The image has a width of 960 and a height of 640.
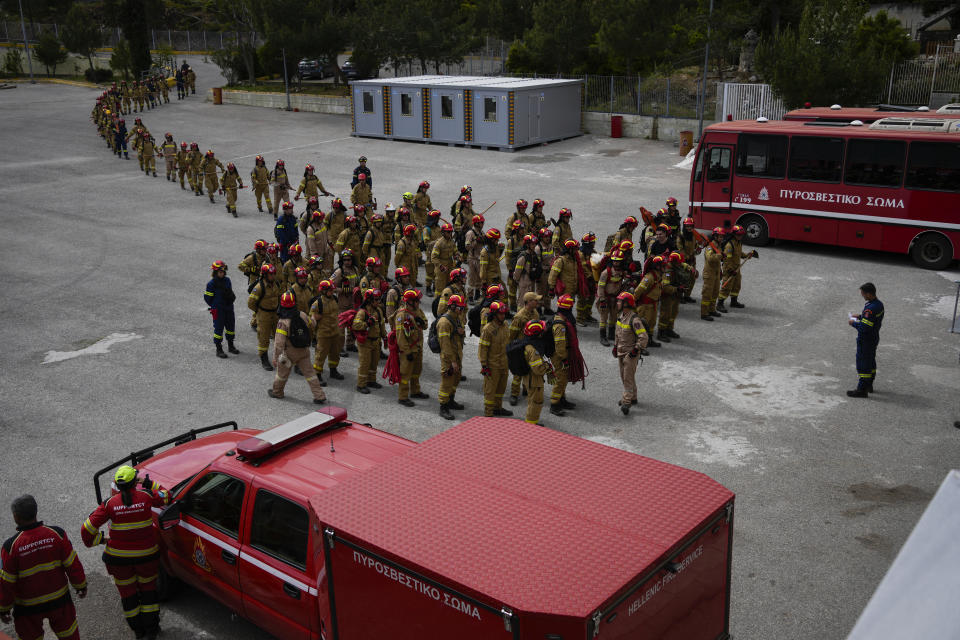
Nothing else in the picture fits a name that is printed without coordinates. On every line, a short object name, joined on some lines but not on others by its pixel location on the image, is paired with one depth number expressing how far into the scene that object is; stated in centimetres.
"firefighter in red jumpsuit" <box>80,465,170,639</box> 704
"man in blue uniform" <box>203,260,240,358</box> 1377
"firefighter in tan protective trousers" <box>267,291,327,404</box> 1209
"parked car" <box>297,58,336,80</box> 5247
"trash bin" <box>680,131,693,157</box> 3183
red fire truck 489
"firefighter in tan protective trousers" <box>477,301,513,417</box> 1135
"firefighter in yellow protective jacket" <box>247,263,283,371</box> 1347
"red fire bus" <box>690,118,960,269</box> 1808
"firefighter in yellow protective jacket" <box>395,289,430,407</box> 1195
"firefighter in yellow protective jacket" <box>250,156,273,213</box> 2390
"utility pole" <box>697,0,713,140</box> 3023
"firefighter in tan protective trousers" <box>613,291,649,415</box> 1157
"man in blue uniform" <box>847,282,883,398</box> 1191
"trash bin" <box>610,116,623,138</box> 3584
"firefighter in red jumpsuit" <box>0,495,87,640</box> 659
